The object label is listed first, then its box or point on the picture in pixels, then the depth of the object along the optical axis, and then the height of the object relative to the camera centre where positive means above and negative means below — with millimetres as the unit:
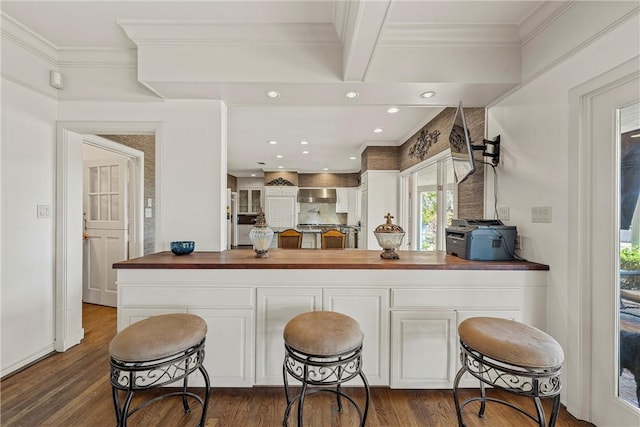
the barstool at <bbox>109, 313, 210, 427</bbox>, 1238 -665
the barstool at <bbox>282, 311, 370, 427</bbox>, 1302 -658
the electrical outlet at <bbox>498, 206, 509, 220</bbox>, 2141 +13
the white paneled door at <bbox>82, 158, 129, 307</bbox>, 3398 -181
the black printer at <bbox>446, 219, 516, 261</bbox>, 1933 -210
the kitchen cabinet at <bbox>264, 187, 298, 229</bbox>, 7633 +217
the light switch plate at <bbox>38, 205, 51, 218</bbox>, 2242 +0
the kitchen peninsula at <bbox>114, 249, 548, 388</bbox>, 1783 -615
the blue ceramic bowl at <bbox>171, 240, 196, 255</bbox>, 2126 -288
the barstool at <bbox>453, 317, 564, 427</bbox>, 1181 -652
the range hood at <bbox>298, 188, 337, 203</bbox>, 7781 +520
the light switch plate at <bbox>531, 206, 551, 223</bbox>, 1798 -1
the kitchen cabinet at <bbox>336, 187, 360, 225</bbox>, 7828 +352
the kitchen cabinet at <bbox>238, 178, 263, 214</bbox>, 8656 +567
